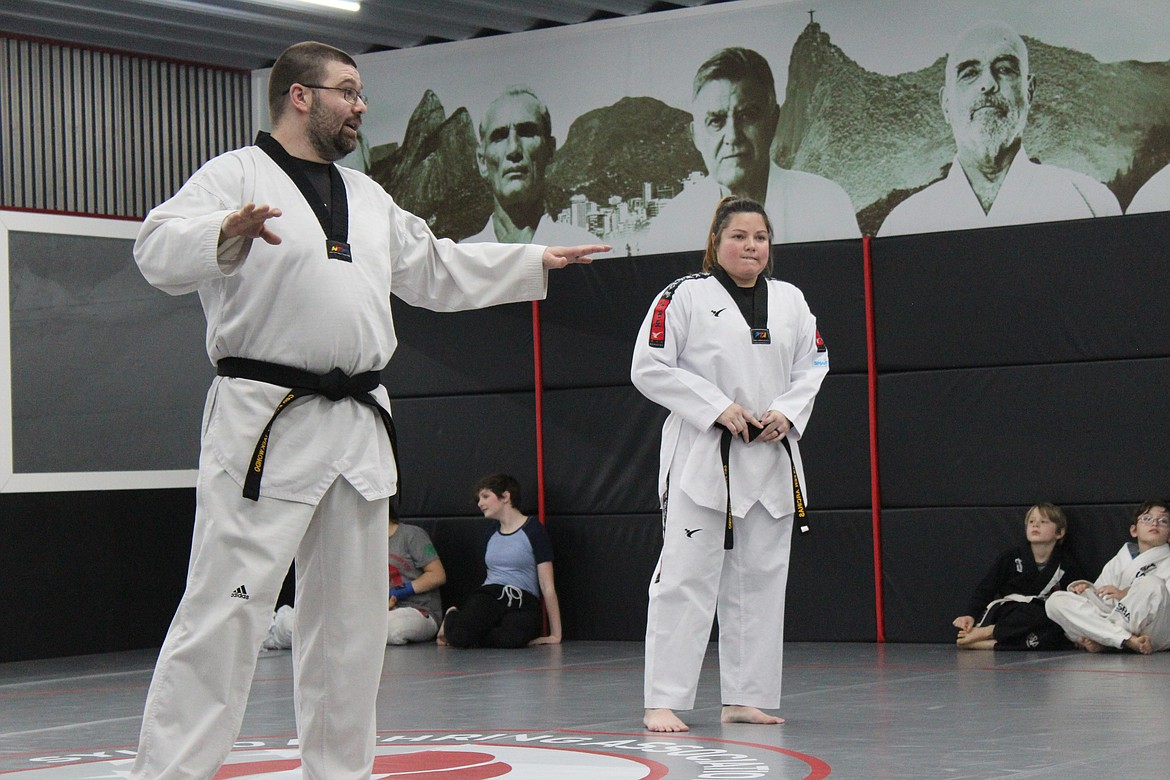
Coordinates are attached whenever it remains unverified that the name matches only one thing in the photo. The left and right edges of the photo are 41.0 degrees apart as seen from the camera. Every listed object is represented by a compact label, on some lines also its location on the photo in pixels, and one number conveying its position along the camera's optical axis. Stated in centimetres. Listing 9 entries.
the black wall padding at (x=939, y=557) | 805
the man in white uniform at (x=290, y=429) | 303
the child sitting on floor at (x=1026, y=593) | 763
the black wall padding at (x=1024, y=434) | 778
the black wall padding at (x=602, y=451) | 892
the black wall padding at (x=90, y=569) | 917
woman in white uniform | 493
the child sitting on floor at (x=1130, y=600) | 725
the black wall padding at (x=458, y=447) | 935
